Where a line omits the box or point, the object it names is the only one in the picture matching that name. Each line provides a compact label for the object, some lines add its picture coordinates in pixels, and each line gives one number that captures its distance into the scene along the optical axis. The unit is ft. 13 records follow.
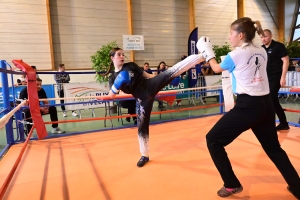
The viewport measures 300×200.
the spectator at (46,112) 12.88
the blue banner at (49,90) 21.48
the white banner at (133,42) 26.84
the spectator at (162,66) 21.16
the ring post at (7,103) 10.10
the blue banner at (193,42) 25.62
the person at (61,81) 18.67
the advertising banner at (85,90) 17.40
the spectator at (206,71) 26.78
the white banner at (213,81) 23.96
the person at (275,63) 9.29
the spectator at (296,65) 23.62
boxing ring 5.77
